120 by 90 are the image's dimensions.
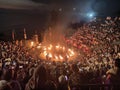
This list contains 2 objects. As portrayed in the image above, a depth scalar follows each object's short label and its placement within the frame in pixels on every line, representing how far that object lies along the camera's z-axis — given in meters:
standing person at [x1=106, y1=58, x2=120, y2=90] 2.41
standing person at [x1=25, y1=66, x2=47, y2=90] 2.21
